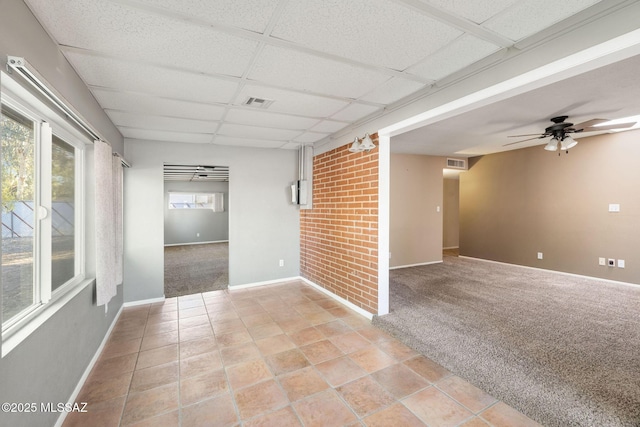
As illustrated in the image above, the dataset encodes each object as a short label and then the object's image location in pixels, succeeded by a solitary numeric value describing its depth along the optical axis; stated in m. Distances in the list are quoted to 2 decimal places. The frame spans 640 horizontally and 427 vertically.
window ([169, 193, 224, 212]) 9.53
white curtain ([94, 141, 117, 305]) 2.30
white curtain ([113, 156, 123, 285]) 2.95
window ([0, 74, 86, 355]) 1.40
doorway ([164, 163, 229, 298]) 7.57
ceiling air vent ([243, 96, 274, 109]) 2.54
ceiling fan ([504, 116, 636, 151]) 3.32
